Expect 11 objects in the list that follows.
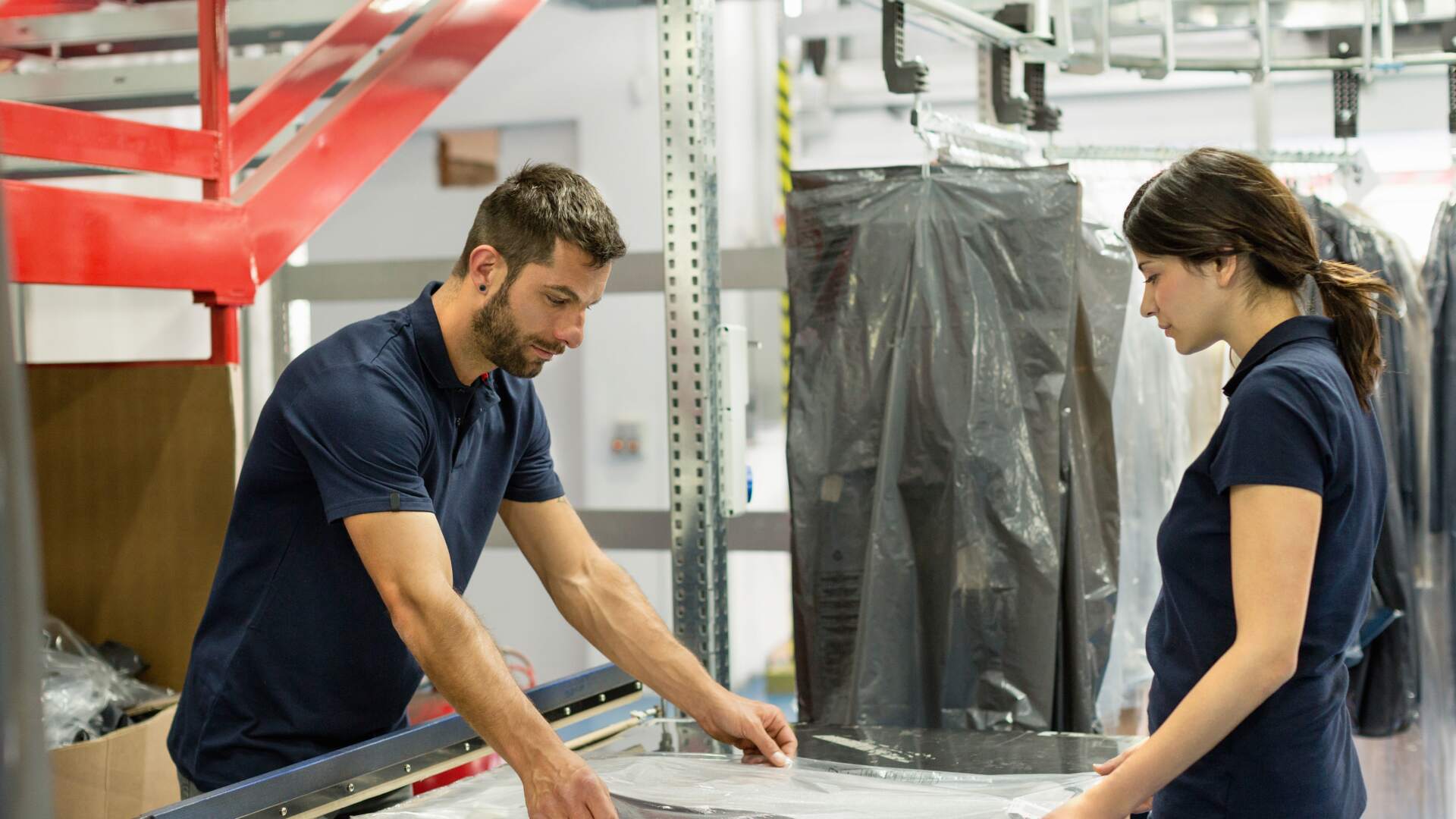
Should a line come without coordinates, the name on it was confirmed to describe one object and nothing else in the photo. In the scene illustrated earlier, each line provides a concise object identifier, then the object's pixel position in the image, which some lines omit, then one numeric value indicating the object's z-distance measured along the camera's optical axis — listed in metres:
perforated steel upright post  2.67
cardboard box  2.63
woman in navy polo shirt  1.38
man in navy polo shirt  1.73
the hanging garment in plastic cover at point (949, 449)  2.76
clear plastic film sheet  1.76
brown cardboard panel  2.93
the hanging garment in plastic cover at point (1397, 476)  3.36
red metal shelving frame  2.29
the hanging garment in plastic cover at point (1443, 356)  3.39
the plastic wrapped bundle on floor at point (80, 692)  2.77
